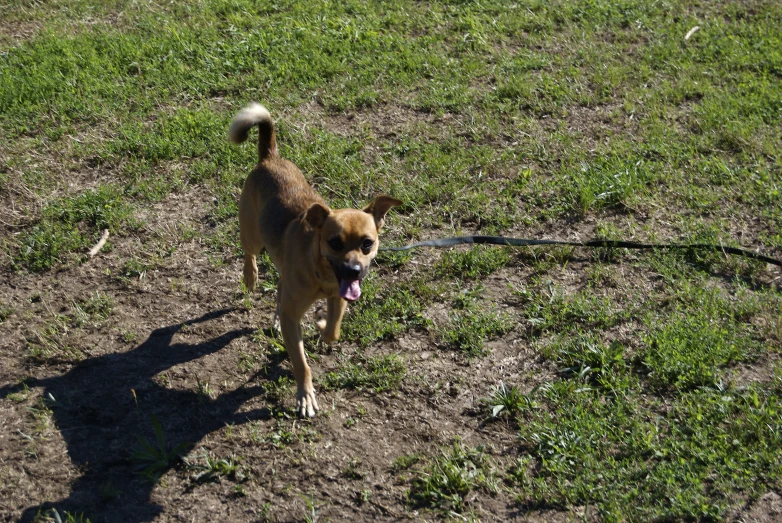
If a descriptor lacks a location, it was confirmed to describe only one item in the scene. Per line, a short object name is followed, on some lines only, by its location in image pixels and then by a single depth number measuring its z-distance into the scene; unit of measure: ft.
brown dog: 16.02
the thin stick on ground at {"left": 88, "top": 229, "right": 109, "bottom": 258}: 21.33
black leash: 20.90
